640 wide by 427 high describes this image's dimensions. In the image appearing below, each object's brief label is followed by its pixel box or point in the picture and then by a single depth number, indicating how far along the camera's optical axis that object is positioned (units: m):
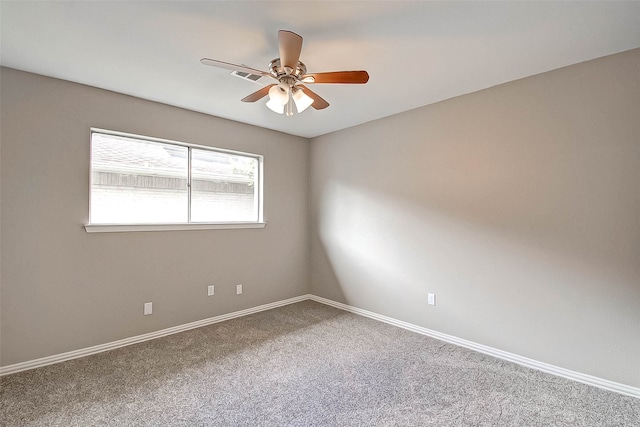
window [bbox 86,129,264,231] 2.88
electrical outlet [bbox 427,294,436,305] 3.15
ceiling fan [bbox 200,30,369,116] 1.78
